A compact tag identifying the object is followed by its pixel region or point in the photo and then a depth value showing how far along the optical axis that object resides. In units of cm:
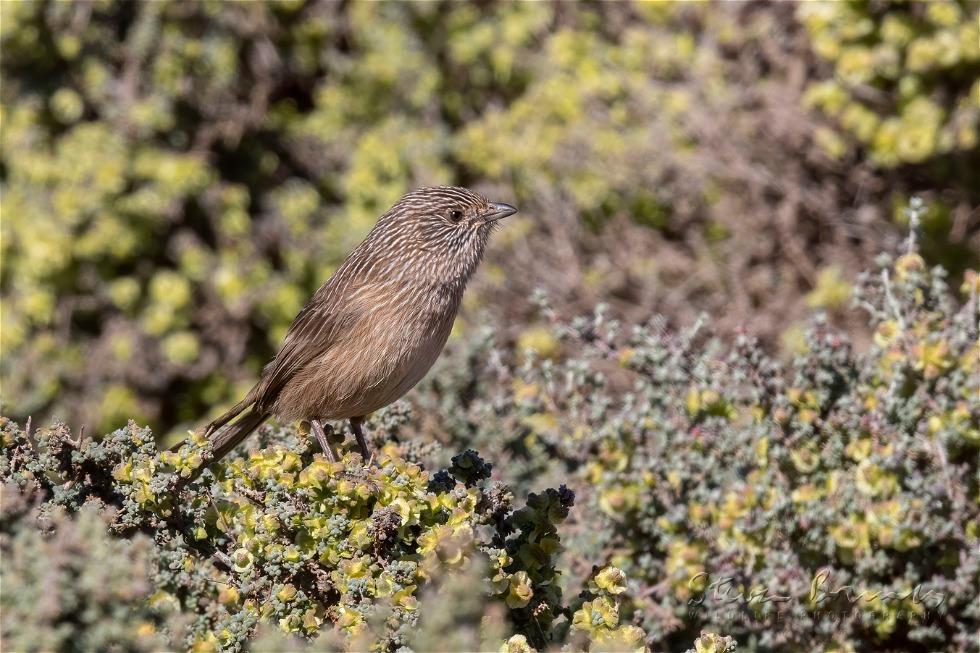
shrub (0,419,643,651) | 641
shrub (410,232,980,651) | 898
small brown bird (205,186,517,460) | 989
